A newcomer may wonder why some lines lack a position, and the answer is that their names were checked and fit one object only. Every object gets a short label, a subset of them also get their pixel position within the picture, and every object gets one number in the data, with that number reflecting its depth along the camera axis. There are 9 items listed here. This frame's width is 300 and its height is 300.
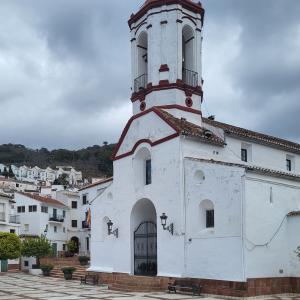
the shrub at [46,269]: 31.79
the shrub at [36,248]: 34.08
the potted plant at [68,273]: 27.91
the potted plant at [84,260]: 36.39
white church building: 17.67
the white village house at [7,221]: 39.29
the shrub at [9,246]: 27.48
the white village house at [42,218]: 46.24
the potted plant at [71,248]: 46.14
